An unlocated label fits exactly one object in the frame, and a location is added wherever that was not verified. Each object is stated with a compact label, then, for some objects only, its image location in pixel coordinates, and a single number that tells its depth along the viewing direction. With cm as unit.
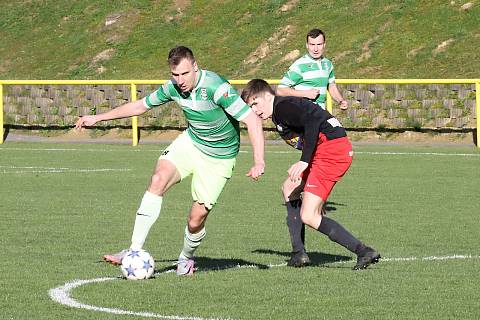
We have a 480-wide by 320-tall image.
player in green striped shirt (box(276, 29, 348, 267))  2602
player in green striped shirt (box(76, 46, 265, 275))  1868
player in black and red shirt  1889
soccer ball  1847
